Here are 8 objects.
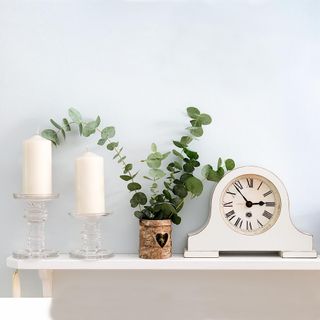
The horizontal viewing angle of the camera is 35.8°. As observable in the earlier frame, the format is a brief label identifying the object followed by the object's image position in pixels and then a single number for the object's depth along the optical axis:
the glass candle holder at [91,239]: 1.16
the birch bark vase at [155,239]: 1.15
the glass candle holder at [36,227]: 1.18
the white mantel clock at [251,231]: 1.16
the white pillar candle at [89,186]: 1.15
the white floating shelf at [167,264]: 1.12
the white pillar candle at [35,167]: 1.15
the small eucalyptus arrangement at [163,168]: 1.18
